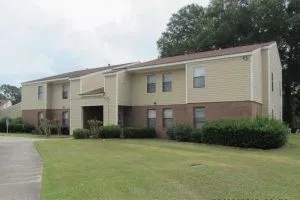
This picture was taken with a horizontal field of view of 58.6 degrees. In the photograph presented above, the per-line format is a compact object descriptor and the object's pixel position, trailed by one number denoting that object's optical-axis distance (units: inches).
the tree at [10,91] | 3292.1
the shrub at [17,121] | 1099.7
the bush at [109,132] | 748.8
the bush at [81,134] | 732.0
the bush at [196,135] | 643.5
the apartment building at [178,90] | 657.9
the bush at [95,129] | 746.0
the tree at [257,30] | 1042.1
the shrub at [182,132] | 675.2
